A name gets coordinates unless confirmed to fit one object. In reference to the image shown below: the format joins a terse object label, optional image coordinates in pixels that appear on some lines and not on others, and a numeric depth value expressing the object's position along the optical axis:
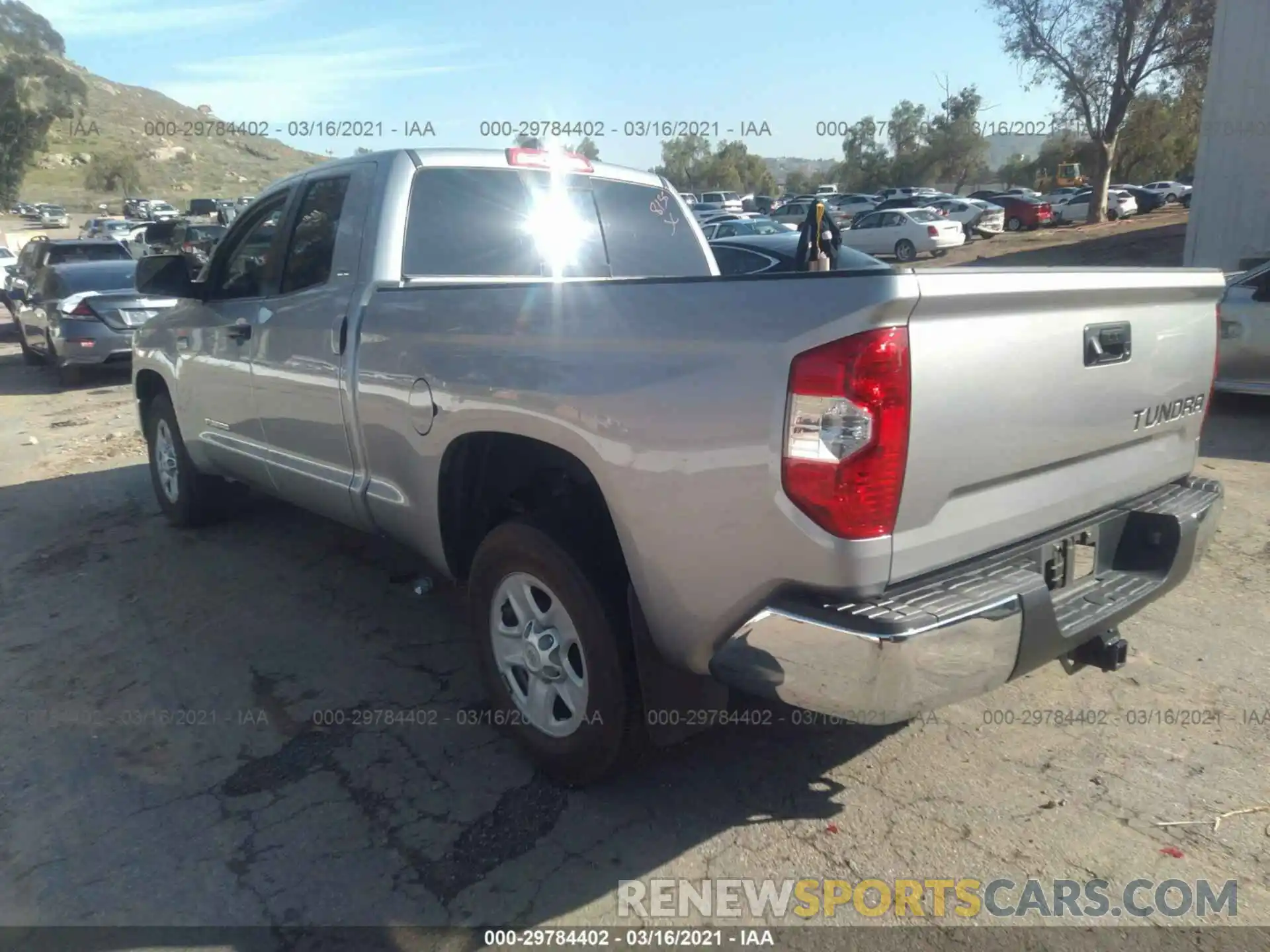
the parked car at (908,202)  38.94
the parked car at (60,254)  15.02
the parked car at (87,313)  12.15
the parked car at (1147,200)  38.91
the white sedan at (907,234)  28.61
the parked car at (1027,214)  35.66
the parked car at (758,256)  11.41
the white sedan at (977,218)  34.28
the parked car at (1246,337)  8.37
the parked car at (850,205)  42.81
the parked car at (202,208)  41.03
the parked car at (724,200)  47.31
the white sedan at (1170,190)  42.19
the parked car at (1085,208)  35.72
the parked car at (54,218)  54.00
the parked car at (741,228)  25.17
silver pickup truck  2.34
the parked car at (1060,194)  39.53
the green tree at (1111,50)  28.42
